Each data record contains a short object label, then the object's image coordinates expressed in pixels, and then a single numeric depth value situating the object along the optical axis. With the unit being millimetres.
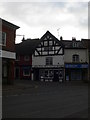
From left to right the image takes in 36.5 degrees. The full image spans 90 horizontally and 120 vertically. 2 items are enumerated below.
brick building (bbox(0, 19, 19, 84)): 16244
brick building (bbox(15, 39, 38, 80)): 28696
